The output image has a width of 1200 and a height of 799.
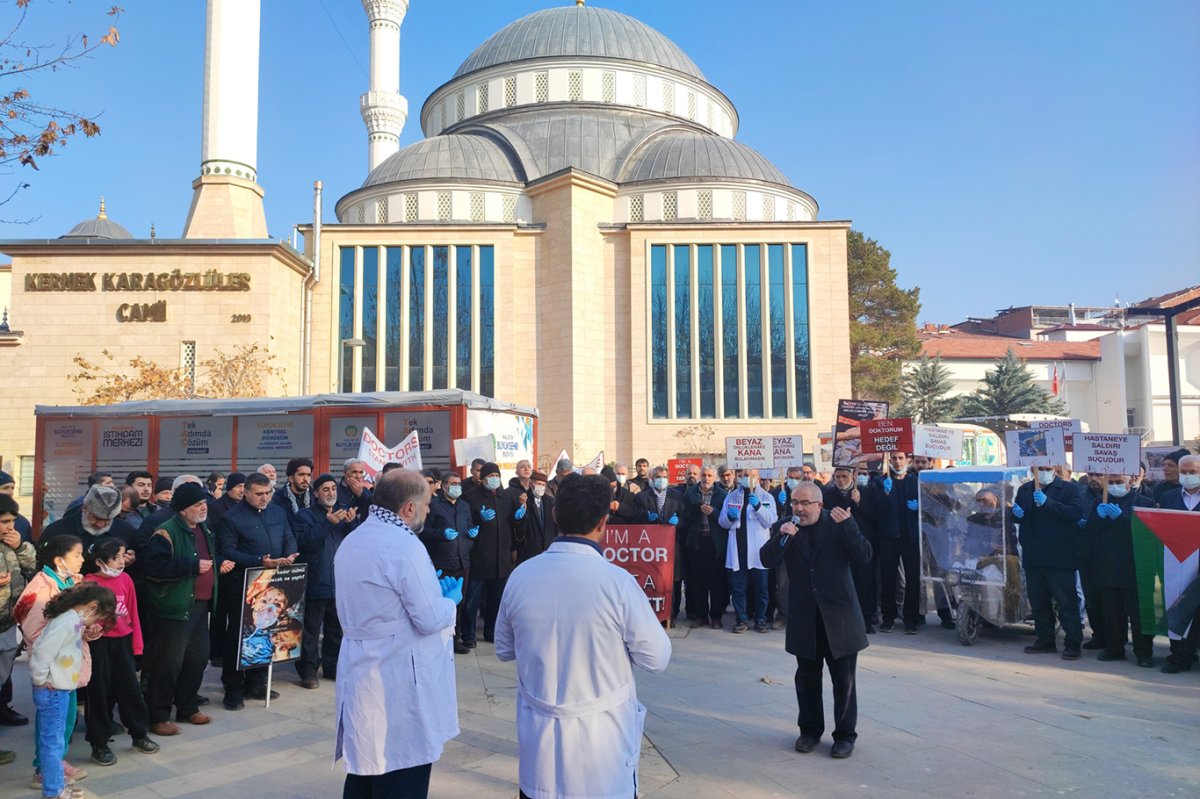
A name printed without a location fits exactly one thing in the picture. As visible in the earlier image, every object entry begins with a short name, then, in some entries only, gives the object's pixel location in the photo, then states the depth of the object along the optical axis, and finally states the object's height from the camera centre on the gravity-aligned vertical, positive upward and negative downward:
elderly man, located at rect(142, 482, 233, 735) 6.11 -1.07
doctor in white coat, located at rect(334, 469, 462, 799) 3.61 -0.86
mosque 34.25 +7.06
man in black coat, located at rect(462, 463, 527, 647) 9.61 -0.92
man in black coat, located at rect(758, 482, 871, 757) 5.65 -1.05
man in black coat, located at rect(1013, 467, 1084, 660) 8.67 -1.02
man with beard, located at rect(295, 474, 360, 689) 7.57 -0.97
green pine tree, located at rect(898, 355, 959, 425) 47.44 +3.29
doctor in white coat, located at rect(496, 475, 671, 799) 3.15 -0.78
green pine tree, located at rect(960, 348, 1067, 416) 48.22 +3.38
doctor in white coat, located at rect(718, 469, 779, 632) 10.33 -1.04
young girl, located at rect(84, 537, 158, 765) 5.61 -1.38
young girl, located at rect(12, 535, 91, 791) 5.21 -0.79
